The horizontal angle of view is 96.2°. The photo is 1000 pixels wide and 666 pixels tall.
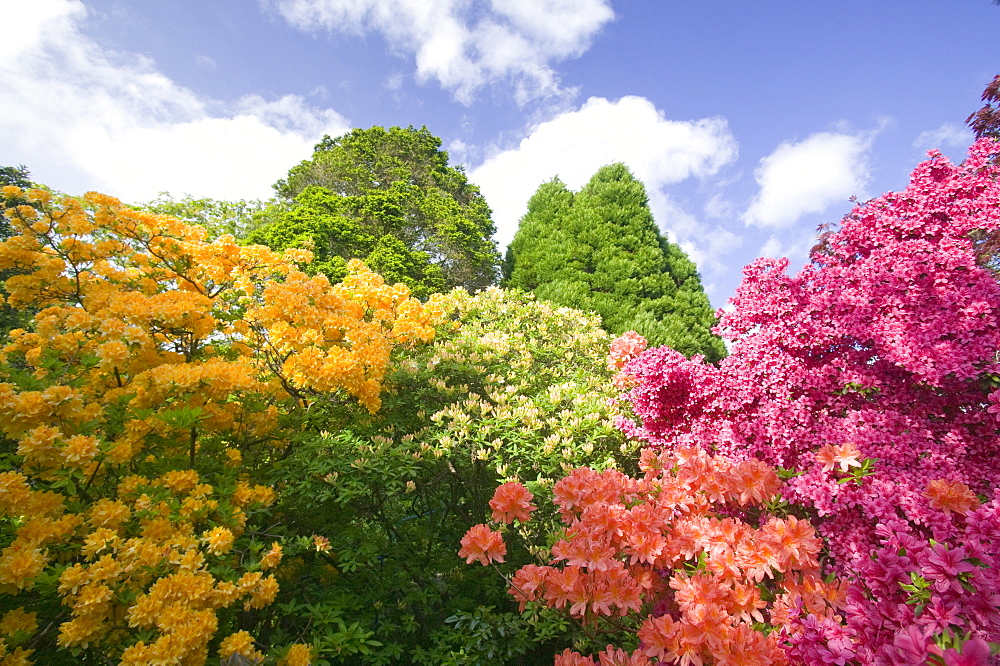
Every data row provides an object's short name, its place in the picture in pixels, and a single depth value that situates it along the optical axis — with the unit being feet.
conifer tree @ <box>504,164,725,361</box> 41.63
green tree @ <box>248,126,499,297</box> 38.47
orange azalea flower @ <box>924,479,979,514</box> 6.84
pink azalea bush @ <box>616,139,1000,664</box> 10.45
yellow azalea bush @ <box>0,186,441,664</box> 7.02
